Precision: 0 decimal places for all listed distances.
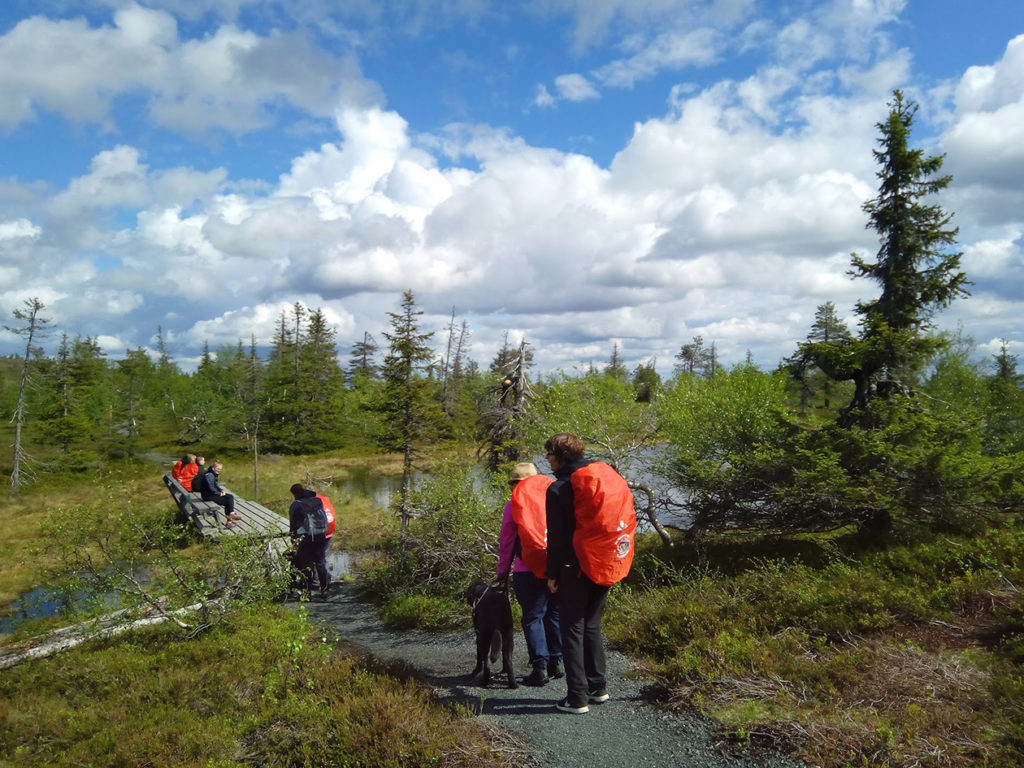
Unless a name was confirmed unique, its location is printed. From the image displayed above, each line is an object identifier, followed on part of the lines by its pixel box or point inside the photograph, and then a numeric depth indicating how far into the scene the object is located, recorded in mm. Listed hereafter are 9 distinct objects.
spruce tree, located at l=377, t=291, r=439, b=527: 19672
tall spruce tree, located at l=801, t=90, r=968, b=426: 9945
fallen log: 7672
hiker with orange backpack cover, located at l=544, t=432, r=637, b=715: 4340
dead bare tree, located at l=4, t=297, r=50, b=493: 28891
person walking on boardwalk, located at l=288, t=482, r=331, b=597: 9609
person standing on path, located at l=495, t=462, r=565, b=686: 4945
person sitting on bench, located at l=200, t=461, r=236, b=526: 14698
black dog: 5176
